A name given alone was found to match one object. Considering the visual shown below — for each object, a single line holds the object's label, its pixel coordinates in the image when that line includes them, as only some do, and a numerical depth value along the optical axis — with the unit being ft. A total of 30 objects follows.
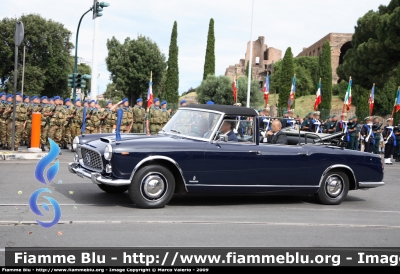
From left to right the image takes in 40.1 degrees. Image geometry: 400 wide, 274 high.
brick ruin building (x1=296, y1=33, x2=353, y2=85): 261.44
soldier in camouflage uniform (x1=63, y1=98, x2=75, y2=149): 64.44
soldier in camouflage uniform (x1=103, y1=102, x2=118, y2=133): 65.92
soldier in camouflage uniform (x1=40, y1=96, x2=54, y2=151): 61.11
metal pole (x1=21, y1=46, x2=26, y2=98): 187.89
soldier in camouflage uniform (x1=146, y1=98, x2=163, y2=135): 68.39
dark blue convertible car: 26.94
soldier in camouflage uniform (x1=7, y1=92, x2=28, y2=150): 58.13
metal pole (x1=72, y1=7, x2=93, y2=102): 93.61
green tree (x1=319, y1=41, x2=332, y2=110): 186.15
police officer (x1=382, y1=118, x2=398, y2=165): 69.72
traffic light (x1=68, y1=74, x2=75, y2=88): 90.07
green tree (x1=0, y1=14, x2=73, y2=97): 197.98
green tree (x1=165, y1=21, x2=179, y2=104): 184.24
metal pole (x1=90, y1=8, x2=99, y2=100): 82.38
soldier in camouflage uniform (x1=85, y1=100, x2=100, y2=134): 64.90
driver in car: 29.22
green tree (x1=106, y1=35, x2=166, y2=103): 195.00
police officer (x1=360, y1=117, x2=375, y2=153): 72.28
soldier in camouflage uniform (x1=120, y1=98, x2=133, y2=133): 65.72
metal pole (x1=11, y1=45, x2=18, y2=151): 49.98
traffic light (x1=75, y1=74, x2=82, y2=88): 88.69
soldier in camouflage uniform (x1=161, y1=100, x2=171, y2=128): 68.88
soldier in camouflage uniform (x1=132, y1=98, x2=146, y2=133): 70.38
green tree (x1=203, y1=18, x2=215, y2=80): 195.11
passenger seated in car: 31.56
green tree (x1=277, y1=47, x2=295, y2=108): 183.73
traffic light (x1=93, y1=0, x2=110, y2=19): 78.84
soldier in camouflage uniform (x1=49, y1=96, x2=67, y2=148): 61.87
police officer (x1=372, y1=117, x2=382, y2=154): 73.36
